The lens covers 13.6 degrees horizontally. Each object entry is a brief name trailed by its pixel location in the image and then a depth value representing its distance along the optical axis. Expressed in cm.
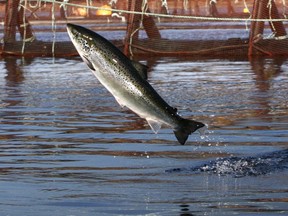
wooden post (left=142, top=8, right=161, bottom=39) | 3073
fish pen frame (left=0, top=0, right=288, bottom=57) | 2948
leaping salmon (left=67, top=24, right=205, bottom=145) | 952
